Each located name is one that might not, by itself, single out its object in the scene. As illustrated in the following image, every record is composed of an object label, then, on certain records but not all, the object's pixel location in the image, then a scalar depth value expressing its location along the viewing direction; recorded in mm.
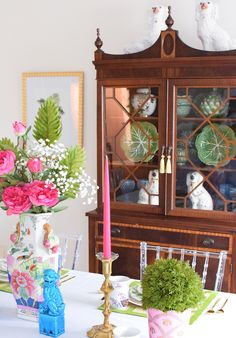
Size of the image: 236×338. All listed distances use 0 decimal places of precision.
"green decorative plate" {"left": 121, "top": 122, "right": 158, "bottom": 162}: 2889
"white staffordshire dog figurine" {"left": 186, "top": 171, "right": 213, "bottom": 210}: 2803
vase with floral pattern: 1562
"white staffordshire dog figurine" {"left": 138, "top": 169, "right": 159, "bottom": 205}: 2900
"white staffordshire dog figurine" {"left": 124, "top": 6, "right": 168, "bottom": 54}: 2898
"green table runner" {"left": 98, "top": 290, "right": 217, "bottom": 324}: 1654
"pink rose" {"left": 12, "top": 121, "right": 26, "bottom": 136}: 1577
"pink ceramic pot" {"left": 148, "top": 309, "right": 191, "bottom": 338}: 1351
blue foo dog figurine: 1492
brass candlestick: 1331
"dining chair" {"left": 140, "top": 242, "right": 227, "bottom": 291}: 2279
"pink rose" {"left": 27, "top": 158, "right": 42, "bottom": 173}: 1499
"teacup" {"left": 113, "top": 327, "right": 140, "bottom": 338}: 1428
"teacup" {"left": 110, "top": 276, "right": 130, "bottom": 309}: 1714
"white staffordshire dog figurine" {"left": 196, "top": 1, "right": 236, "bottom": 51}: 2740
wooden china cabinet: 2688
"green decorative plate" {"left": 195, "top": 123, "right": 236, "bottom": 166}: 2727
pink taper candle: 1307
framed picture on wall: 3514
